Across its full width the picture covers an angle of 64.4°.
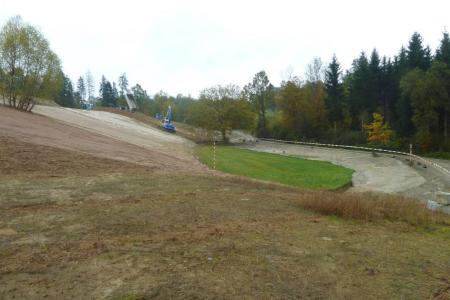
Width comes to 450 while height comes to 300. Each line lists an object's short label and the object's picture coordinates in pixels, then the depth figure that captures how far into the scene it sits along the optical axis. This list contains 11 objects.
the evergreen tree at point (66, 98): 102.41
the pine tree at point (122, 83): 138.75
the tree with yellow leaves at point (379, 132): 43.22
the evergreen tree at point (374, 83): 52.19
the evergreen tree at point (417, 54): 45.84
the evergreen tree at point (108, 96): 120.31
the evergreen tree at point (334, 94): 57.75
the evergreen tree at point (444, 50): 41.06
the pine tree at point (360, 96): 53.16
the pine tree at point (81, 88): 139.62
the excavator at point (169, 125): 58.88
